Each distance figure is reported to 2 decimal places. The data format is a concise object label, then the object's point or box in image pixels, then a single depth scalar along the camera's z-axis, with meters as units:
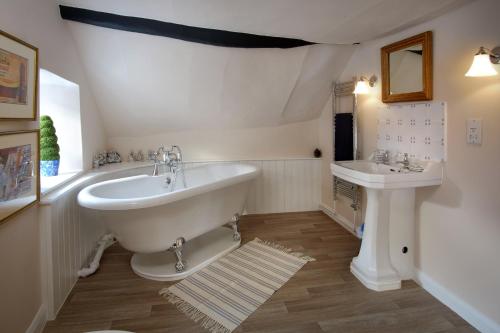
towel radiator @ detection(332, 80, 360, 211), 3.04
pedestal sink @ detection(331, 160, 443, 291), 2.16
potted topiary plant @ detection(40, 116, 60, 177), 2.24
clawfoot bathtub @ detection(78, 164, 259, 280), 2.04
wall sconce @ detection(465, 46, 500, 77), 1.59
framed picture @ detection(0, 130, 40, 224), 1.41
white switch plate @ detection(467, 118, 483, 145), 1.75
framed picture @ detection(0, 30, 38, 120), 1.43
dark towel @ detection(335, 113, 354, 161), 3.10
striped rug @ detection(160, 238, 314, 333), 1.91
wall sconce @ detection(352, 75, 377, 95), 2.74
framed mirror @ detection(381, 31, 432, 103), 2.10
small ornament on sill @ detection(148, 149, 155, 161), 3.52
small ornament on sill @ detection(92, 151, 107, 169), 2.94
